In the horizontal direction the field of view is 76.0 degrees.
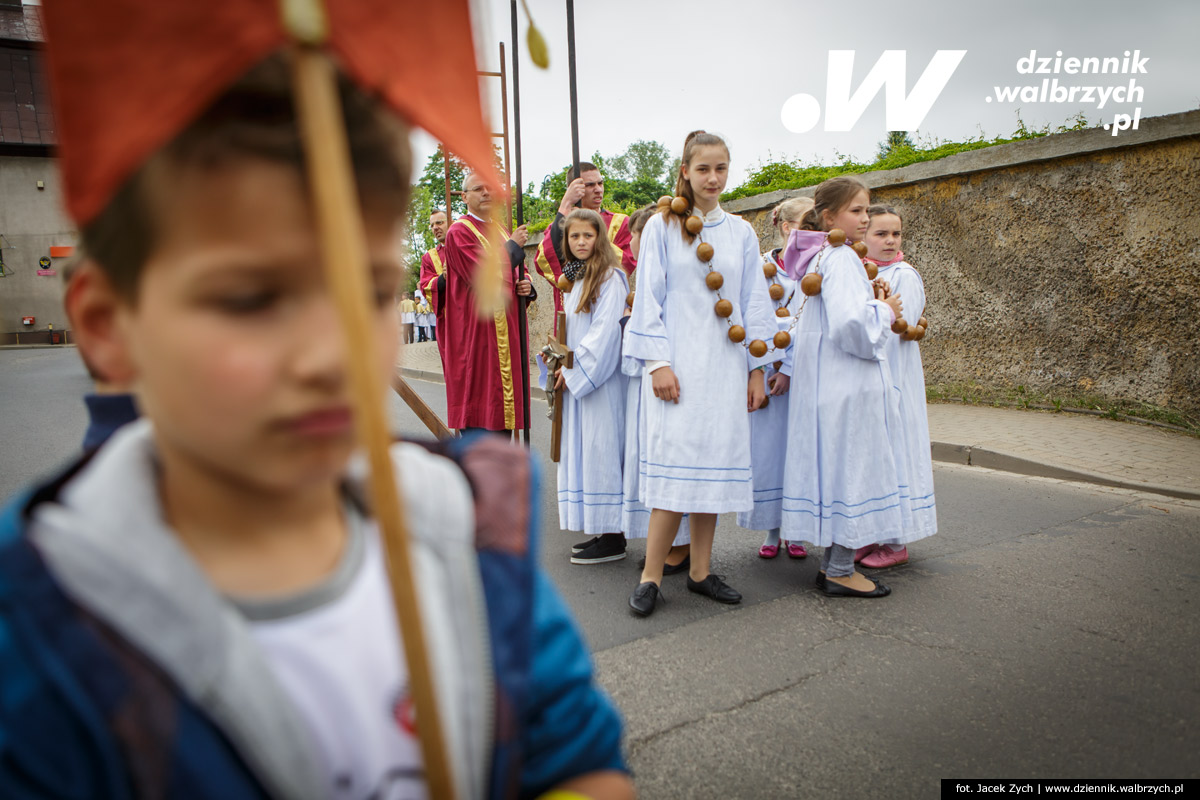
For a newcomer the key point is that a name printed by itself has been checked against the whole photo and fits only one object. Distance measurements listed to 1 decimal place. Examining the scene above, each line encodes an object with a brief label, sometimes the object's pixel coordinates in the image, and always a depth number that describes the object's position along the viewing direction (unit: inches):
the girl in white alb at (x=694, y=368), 130.0
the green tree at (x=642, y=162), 2635.3
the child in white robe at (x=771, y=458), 157.2
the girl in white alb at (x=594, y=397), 159.6
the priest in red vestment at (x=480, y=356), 194.1
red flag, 19.5
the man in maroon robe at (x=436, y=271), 208.5
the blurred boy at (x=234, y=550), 22.9
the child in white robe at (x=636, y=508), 153.3
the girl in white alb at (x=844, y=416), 134.8
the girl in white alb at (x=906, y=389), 146.5
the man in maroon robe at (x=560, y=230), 175.2
